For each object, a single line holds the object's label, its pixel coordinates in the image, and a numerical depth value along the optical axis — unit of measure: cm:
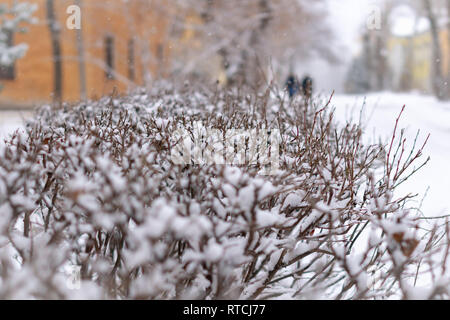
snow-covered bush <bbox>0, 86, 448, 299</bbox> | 219
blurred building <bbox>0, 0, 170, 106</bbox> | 1912
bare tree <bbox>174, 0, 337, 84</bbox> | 1504
